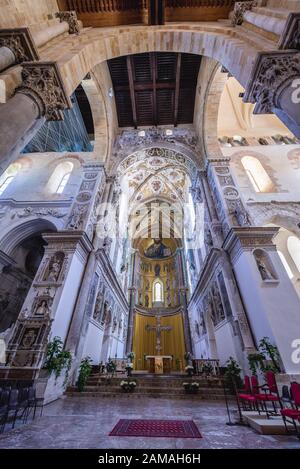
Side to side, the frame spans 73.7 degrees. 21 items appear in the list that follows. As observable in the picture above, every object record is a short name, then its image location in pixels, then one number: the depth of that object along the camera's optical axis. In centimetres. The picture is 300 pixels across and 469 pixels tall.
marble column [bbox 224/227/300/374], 621
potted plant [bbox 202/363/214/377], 868
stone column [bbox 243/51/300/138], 386
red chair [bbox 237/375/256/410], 407
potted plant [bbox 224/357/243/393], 675
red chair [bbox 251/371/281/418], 375
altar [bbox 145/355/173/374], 1399
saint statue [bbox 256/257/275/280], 728
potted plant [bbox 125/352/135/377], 936
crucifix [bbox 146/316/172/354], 2042
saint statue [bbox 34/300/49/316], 664
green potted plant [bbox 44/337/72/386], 577
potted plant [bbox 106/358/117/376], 940
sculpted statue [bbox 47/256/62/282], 753
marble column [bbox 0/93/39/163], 345
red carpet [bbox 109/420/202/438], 295
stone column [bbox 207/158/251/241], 920
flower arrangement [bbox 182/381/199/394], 671
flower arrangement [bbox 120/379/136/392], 680
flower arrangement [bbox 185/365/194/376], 913
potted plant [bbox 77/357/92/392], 658
